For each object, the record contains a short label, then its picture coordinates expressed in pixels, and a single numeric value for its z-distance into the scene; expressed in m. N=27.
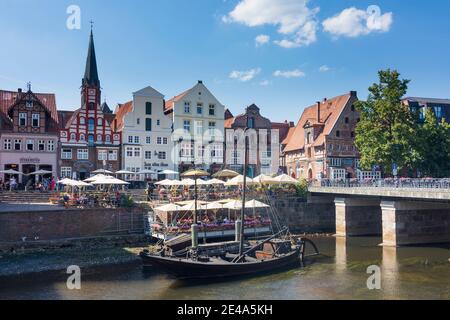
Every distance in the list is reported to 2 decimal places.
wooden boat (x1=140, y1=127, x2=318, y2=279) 26.61
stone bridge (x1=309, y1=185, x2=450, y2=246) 35.97
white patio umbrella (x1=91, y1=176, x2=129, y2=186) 39.66
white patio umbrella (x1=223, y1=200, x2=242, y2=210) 37.81
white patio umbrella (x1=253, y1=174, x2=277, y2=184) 45.88
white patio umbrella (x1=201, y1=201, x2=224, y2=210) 37.94
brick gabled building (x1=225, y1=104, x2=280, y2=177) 63.81
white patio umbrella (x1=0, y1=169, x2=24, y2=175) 46.00
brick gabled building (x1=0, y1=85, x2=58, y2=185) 51.78
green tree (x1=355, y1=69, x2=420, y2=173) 45.47
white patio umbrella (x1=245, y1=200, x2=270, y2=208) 38.50
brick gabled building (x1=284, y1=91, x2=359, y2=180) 61.84
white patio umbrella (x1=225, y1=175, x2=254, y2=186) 44.22
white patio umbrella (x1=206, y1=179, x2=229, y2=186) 44.18
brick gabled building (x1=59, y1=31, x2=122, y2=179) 54.09
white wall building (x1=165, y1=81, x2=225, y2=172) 60.56
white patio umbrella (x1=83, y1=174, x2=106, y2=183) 41.27
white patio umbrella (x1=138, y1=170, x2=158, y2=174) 51.37
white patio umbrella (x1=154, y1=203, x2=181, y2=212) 35.88
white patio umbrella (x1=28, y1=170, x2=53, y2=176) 47.21
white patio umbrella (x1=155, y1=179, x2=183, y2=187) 43.64
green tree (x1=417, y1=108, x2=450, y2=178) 46.06
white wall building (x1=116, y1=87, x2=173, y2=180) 57.12
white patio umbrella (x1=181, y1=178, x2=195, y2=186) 43.47
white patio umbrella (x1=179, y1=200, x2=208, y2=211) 36.47
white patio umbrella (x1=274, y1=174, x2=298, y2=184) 46.22
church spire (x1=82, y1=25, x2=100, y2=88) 59.44
